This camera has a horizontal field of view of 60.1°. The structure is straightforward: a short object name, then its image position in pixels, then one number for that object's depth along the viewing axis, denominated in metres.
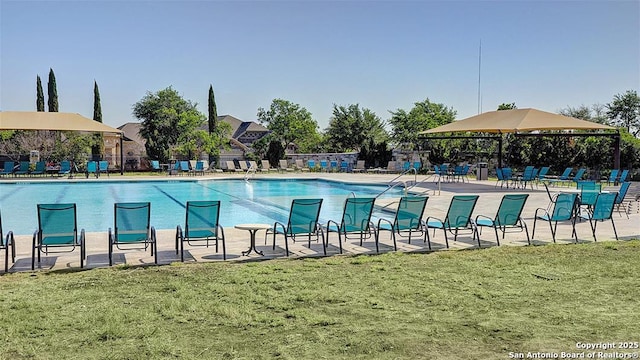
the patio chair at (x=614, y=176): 18.66
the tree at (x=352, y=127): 47.62
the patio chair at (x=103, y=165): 25.69
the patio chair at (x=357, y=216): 7.56
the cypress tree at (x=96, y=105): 43.53
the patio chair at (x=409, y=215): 7.73
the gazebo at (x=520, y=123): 18.50
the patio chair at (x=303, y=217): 7.51
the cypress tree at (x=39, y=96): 42.88
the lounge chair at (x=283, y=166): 30.41
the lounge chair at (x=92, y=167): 25.02
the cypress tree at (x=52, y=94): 42.69
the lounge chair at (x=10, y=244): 6.28
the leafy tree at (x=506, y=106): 34.02
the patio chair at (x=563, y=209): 8.35
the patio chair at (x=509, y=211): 7.94
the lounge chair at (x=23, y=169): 24.12
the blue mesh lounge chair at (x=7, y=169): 23.92
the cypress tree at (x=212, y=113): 43.94
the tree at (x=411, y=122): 38.03
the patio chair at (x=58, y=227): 6.38
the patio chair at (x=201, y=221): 6.93
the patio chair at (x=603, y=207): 8.60
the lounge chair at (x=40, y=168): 24.36
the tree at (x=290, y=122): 54.06
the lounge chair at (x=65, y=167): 24.44
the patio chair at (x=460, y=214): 7.80
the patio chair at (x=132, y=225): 6.66
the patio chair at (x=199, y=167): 27.06
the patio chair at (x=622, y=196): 10.97
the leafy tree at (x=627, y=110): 42.78
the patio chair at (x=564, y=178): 19.06
